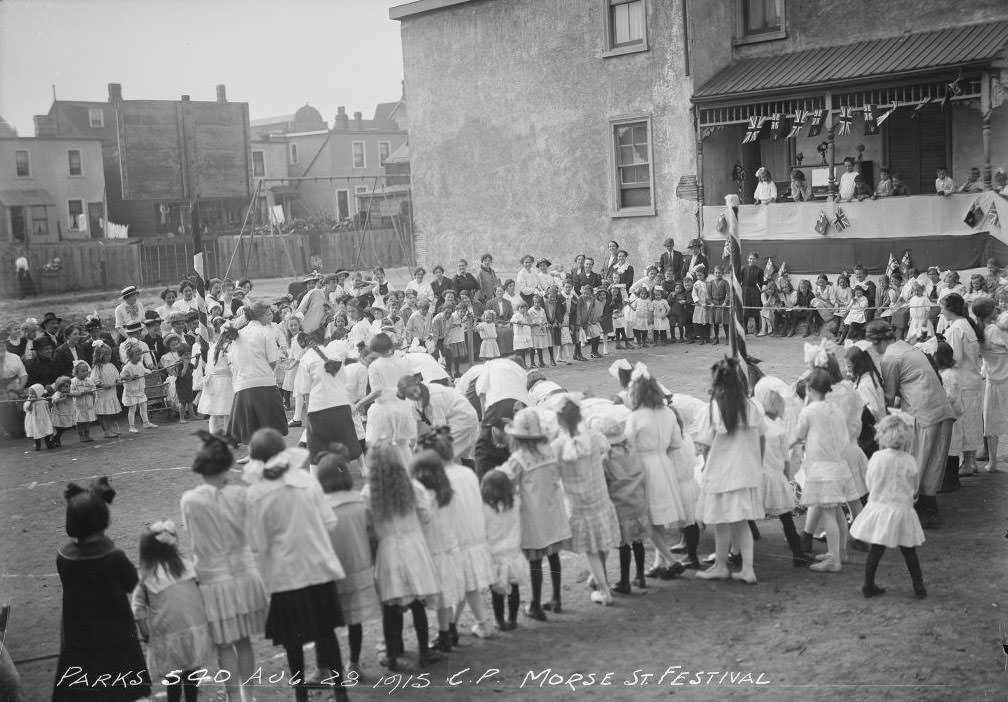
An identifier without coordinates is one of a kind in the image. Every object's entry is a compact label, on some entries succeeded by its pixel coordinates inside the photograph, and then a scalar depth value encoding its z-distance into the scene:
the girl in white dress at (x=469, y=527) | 7.17
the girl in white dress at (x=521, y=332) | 19.08
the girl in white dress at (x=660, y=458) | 8.28
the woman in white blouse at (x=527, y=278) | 21.78
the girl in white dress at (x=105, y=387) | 15.41
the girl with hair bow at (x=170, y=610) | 6.34
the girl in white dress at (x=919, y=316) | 17.64
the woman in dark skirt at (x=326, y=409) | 11.27
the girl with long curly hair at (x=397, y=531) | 6.77
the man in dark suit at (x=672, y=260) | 23.09
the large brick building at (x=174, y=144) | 22.78
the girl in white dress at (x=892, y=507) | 7.67
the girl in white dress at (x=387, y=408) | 9.85
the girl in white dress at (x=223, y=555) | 6.44
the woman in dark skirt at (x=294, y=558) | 6.42
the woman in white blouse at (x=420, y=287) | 20.73
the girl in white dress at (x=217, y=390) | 13.39
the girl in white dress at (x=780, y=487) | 8.58
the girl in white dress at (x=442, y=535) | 7.00
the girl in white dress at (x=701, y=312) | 21.38
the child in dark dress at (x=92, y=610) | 6.20
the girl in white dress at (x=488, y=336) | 18.97
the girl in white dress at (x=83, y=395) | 15.19
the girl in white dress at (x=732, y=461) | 8.13
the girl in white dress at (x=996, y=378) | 11.04
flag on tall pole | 9.86
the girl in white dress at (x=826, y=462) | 8.39
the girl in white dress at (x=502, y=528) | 7.46
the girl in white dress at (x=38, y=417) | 14.72
